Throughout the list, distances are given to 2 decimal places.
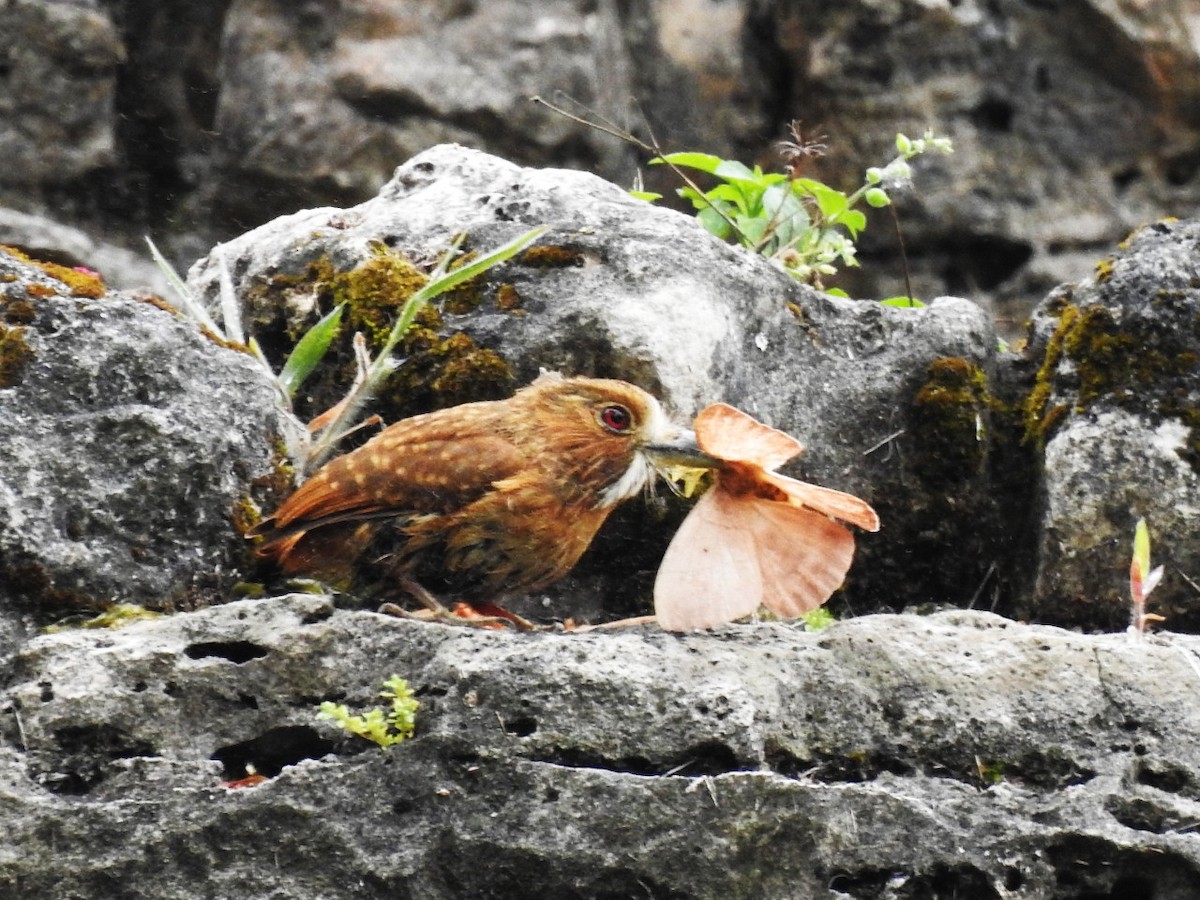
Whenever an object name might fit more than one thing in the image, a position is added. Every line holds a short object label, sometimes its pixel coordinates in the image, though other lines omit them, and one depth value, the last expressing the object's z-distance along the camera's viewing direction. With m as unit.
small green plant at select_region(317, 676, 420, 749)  6.45
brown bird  7.92
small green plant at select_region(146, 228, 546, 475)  8.25
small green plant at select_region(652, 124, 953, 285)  10.95
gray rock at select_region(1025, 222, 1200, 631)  8.65
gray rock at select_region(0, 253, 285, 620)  7.29
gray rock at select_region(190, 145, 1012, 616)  8.91
